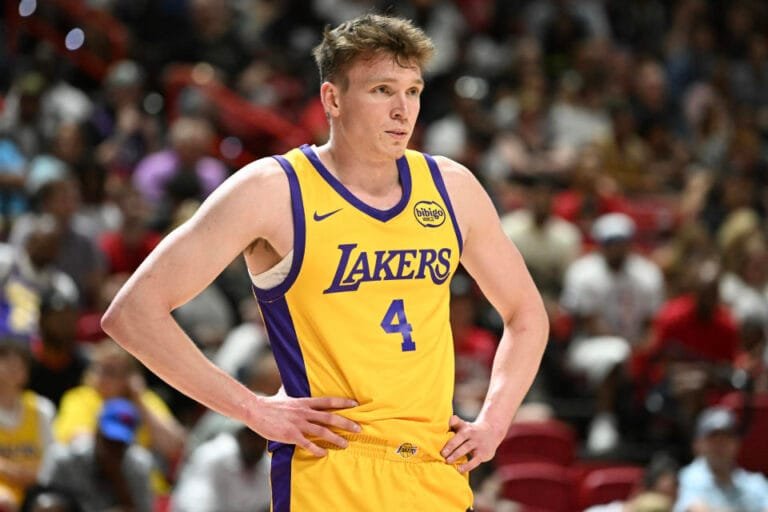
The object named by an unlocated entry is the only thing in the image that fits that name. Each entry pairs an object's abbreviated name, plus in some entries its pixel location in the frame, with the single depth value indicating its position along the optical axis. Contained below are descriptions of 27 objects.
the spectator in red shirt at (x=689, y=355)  18.39
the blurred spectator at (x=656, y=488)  14.87
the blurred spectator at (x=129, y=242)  19.87
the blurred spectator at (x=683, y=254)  22.77
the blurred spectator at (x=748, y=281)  22.08
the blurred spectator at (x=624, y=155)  27.20
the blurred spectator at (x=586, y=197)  24.16
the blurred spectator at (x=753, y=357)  19.34
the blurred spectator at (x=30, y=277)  17.33
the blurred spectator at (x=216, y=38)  26.77
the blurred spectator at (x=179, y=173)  21.56
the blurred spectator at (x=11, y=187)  20.61
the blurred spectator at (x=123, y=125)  23.27
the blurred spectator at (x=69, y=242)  19.27
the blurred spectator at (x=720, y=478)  15.91
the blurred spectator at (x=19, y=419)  14.87
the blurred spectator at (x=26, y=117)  22.20
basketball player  7.12
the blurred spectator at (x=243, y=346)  17.28
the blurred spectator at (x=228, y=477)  14.84
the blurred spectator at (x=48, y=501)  13.21
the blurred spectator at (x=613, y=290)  20.86
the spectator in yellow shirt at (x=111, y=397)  15.94
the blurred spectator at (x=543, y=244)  22.44
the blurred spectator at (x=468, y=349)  17.97
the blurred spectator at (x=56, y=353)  16.78
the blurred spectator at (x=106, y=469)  14.51
